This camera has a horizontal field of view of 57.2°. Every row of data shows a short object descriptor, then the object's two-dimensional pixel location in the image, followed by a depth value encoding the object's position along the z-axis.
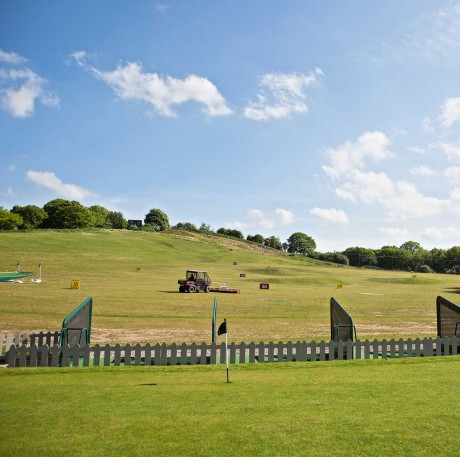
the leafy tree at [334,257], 146.12
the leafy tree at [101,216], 165.62
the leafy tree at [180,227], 197.62
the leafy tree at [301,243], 194.12
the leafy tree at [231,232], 185.25
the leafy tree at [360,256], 159.38
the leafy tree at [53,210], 136.75
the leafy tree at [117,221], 183.00
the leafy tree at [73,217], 133.50
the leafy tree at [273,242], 180.88
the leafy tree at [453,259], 130.84
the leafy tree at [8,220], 127.25
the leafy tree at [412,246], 196.74
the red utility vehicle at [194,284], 40.62
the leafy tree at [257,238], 183.75
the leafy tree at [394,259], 144.12
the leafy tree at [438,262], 133.55
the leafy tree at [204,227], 193.74
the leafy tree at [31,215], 142.75
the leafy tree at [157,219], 174.25
